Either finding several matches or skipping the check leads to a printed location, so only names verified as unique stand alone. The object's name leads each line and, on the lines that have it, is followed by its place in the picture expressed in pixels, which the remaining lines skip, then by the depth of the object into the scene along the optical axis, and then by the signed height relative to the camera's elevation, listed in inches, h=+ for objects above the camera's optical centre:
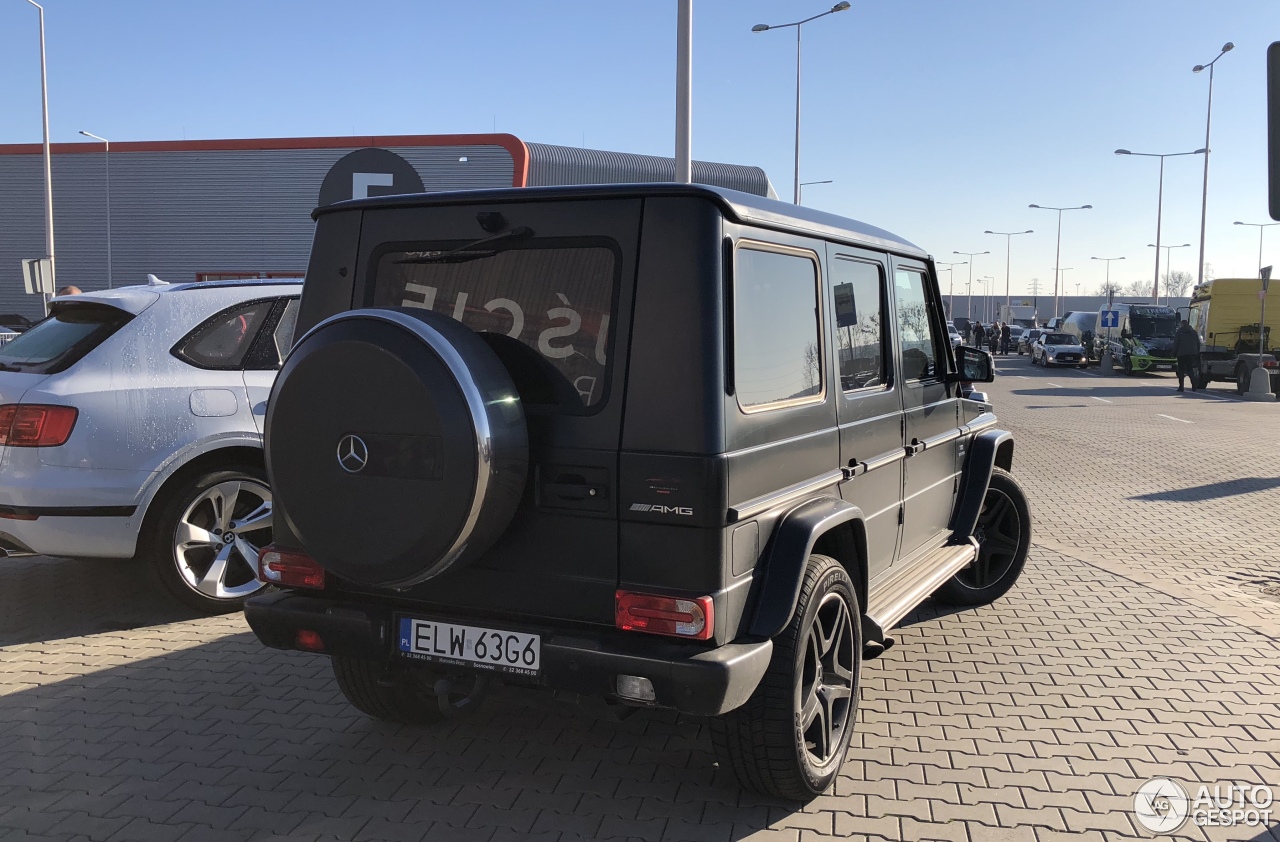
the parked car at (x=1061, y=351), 1614.2 -32.5
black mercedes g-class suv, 120.6 -16.2
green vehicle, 1349.7 -12.1
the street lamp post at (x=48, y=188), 1007.6 +131.8
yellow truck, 1076.5 +4.2
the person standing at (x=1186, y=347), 1026.1 -15.9
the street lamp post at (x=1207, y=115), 1592.0 +370.5
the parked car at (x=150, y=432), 201.2 -21.5
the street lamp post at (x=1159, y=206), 1973.7 +256.9
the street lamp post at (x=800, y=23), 941.8 +290.0
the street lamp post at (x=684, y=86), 486.3 +112.6
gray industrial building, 1003.3 +137.2
